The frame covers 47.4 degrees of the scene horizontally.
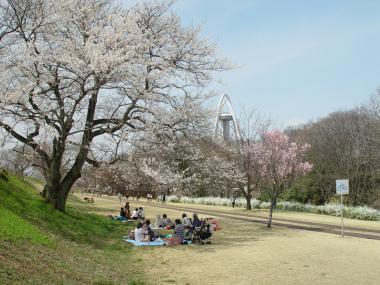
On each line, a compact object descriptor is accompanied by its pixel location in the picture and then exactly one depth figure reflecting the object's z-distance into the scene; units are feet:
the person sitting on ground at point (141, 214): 84.64
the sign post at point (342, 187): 62.90
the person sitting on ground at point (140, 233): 54.60
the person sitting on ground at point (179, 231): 55.42
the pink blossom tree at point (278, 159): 80.18
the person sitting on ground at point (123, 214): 84.75
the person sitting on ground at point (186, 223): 58.90
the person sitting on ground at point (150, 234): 55.45
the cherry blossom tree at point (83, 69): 52.16
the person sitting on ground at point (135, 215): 84.84
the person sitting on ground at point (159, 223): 72.92
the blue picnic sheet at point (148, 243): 52.49
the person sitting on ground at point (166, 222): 72.45
